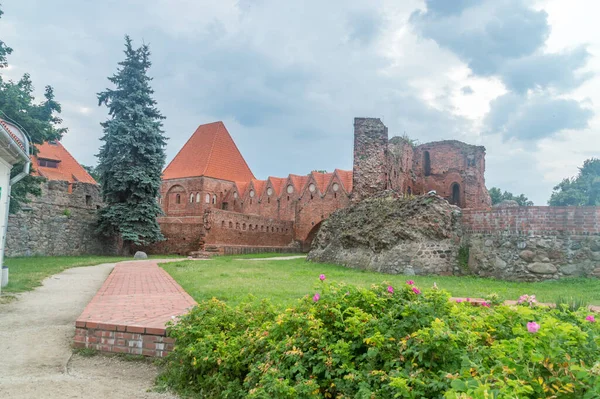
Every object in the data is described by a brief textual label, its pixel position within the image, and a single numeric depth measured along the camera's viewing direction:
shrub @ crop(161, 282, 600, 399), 2.22
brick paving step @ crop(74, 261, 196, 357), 4.77
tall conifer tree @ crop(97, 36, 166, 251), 24.64
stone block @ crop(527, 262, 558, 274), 12.66
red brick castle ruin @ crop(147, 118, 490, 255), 21.67
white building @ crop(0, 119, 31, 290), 8.09
